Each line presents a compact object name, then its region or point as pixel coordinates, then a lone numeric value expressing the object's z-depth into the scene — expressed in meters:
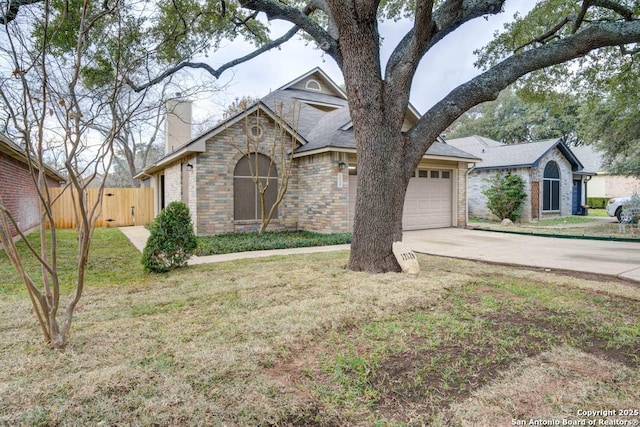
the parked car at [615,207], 14.99
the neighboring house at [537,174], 16.27
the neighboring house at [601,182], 24.52
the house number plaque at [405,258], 5.79
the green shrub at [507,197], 15.88
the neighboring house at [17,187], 9.71
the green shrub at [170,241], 6.30
